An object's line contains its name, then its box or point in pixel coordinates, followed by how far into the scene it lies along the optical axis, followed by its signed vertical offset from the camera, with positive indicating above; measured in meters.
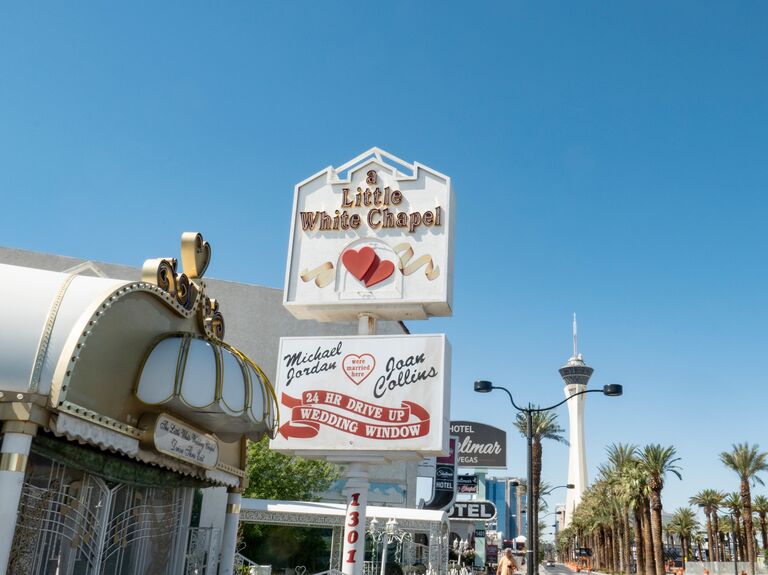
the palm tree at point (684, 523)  95.88 +2.20
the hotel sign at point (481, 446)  65.31 +7.19
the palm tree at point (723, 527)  95.00 +1.91
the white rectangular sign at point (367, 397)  19.47 +3.24
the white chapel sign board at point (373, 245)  20.92 +7.82
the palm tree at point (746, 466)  64.19 +6.64
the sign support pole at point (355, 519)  19.08 +0.05
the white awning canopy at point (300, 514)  27.78 +0.19
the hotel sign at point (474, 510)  60.50 +1.41
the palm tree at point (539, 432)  58.84 +8.17
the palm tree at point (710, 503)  85.11 +4.30
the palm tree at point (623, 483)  57.08 +4.30
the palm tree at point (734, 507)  75.06 +3.53
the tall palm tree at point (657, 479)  48.19 +4.01
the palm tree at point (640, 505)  53.38 +2.36
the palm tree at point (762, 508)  77.12 +3.66
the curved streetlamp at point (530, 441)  20.16 +2.53
